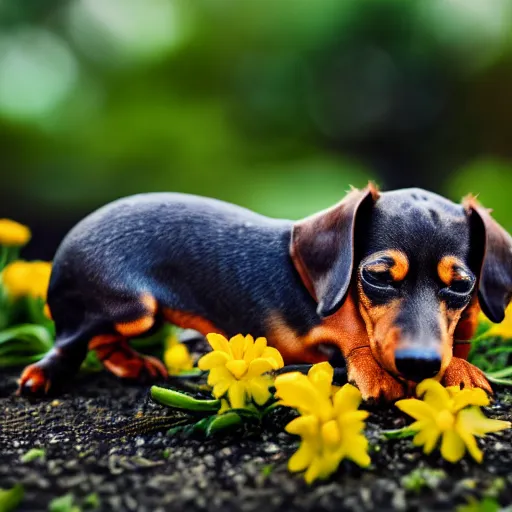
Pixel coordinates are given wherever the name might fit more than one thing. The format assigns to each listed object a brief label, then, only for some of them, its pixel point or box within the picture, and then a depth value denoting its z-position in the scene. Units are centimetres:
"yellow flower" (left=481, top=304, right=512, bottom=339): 59
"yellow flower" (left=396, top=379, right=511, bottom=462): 48
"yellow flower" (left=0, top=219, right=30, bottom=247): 73
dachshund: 52
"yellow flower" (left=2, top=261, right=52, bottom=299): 72
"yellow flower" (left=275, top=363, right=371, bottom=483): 48
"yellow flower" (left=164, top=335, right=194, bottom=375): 64
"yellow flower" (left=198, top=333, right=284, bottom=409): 52
